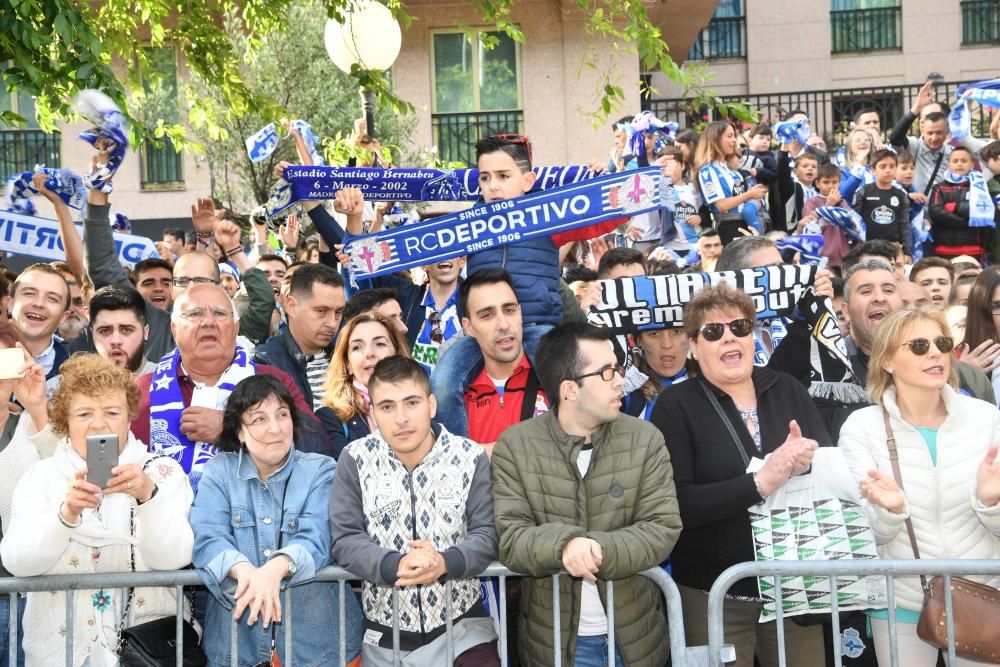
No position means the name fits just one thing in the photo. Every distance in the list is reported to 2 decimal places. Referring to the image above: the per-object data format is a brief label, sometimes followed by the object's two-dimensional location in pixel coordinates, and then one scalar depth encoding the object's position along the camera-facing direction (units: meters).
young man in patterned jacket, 4.18
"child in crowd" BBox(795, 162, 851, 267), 10.62
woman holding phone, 3.98
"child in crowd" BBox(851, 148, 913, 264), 11.09
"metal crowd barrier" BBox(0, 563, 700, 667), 3.98
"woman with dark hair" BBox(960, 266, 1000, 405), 5.67
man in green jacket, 4.08
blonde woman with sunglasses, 4.18
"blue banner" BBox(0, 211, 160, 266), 7.06
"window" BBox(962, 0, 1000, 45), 26.78
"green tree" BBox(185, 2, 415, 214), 15.71
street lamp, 8.68
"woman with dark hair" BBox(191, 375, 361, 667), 4.05
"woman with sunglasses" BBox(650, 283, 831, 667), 4.34
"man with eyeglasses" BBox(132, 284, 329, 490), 4.83
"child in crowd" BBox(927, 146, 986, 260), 10.56
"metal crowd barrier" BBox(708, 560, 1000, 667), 3.89
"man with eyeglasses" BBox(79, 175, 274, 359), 6.41
